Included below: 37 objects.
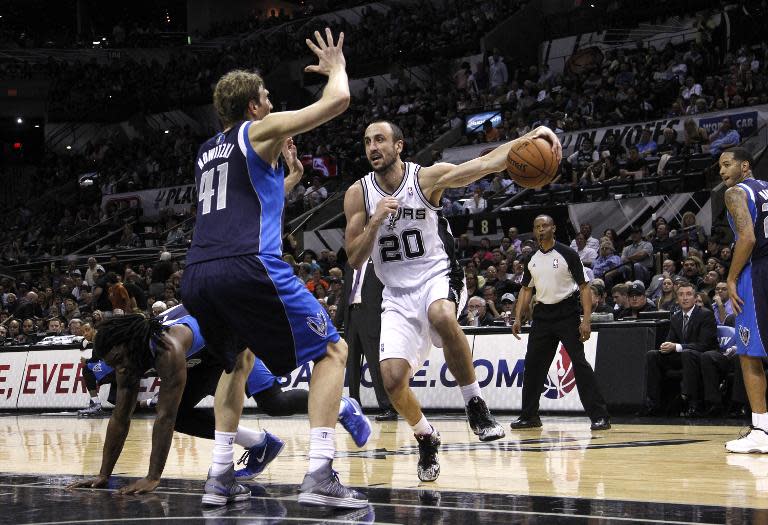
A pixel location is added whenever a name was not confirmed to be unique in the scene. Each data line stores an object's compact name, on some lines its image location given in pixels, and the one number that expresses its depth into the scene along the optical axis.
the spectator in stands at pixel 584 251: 15.29
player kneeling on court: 5.57
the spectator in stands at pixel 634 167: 17.53
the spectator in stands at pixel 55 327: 17.92
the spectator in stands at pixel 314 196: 23.62
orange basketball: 6.12
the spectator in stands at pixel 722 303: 11.04
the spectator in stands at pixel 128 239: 26.78
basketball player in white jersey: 5.99
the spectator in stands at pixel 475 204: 18.53
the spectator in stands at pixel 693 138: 17.70
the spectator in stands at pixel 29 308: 21.05
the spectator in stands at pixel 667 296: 12.36
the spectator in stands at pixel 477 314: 13.34
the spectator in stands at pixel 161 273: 18.25
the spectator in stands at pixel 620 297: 12.41
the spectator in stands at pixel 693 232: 14.74
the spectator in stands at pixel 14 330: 19.27
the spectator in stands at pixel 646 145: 18.52
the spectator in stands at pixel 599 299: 12.34
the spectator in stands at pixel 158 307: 11.64
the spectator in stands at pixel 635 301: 11.83
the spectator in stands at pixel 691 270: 13.10
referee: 9.77
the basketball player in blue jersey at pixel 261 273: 4.69
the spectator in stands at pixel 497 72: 26.08
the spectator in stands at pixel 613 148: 18.89
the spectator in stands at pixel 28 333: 18.12
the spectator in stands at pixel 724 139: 17.18
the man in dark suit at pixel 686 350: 10.38
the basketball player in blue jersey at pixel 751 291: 7.09
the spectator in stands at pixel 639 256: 14.27
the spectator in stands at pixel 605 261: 14.77
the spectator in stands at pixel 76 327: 16.43
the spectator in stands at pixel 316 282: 15.66
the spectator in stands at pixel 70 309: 20.11
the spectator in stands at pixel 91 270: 21.75
